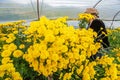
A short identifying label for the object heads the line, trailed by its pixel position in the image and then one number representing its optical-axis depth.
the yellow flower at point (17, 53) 1.34
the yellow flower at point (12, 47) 1.34
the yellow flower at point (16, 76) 1.32
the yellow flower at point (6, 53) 1.33
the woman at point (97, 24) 2.14
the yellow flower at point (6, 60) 1.32
